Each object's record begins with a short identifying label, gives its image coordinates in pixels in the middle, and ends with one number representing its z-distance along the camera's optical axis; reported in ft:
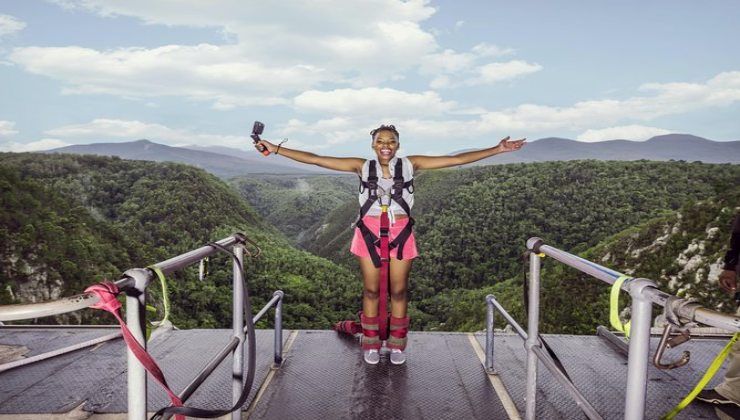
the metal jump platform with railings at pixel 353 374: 11.01
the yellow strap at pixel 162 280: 6.07
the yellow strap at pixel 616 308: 5.88
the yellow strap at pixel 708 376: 4.97
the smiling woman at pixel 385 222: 13.17
